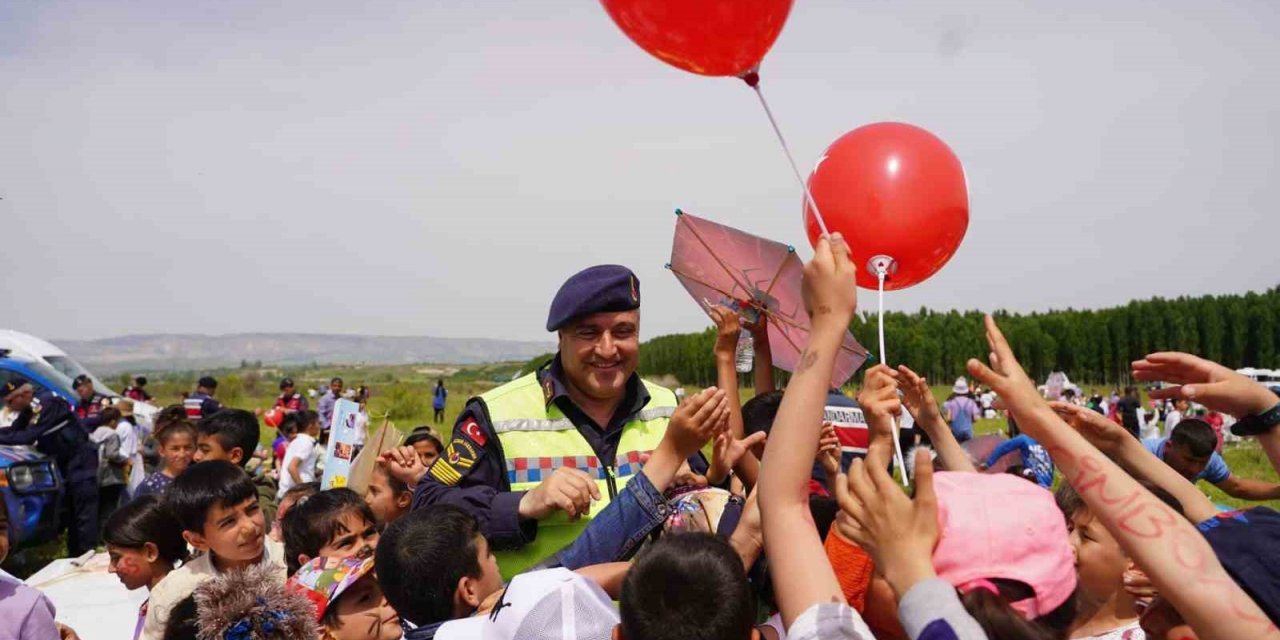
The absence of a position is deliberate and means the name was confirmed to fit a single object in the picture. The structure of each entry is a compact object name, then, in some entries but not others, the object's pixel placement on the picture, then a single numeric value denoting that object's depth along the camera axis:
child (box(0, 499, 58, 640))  2.80
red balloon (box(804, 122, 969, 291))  3.15
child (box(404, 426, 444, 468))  5.39
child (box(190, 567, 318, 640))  2.45
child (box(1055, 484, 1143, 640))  2.45
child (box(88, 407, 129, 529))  10.22
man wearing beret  2.63
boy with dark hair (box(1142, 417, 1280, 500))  5.68
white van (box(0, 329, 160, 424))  15.75
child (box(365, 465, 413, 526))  4.80
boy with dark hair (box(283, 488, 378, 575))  3.96
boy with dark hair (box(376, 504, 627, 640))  2.39
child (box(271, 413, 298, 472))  11.19
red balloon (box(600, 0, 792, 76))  2.58
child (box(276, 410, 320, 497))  8.95
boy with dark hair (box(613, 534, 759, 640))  1.72
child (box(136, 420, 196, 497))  6.41
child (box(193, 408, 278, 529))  5.97
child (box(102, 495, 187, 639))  3.91
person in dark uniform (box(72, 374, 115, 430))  13.35
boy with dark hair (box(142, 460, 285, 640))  3.74
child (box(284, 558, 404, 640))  3.14
